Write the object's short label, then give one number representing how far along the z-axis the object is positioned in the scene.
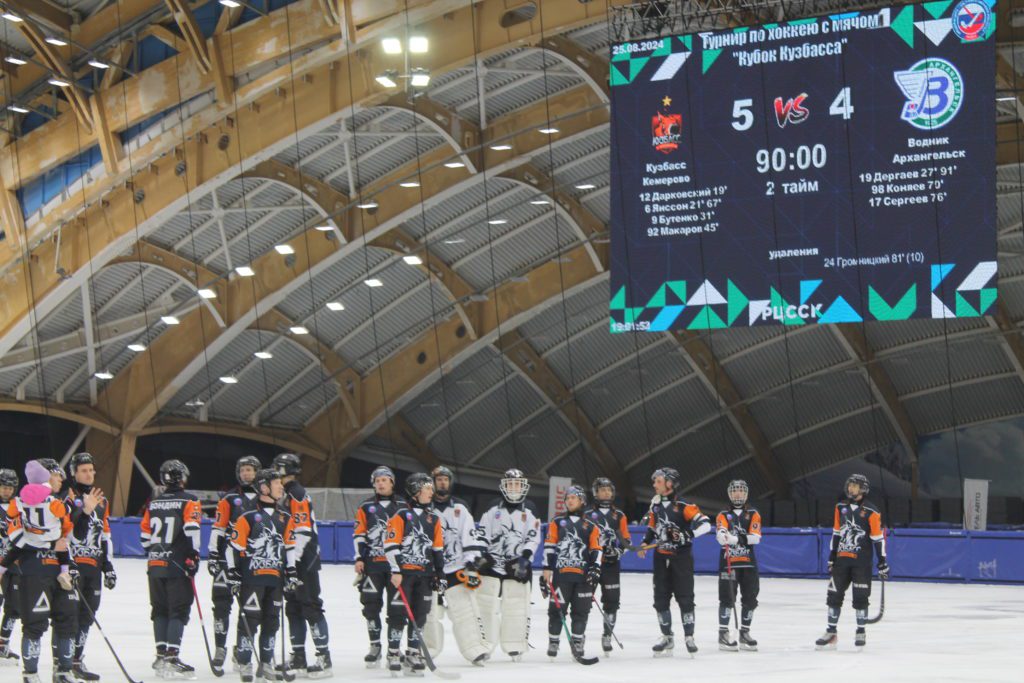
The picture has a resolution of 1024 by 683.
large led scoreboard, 24.05
